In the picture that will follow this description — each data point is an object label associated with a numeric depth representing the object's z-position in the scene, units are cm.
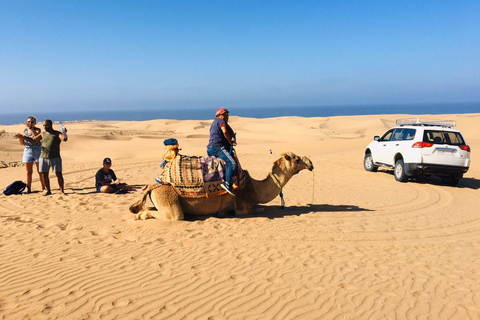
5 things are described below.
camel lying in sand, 745
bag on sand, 1049
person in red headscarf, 748
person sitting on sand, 1079
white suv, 1241
